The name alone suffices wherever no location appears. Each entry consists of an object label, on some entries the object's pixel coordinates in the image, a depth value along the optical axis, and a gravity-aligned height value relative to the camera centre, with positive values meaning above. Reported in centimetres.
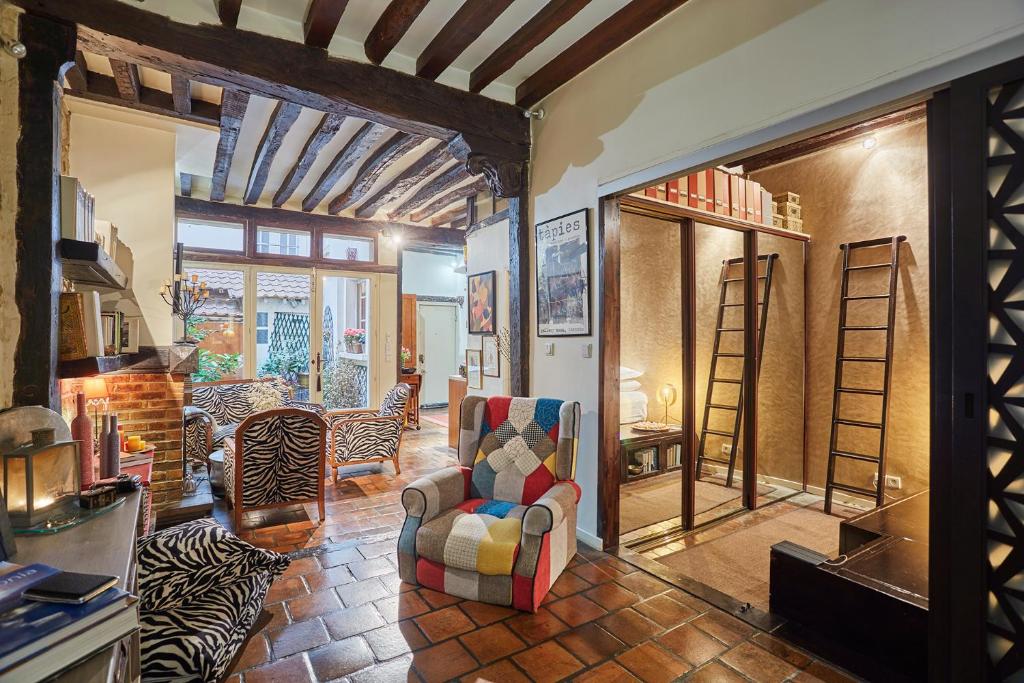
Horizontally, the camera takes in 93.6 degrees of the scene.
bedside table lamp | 384 -45
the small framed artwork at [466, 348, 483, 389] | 497 -32
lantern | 148 -46
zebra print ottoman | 173 -107
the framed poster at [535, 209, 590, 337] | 321 +44
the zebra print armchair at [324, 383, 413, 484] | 447 -90
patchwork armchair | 234 -94
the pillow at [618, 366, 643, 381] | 369 -27
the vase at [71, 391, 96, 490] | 190 -41
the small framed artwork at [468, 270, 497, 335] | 477 +35
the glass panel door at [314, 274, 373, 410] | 685 -5
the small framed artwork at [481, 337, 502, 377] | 466 -20
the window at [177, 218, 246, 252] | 609 +133
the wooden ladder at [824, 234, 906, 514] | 370 -28
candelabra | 473 +43
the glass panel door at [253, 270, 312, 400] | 645 +15
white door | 934 -17
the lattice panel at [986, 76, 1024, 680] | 151 -14
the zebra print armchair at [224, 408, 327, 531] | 329 -86
